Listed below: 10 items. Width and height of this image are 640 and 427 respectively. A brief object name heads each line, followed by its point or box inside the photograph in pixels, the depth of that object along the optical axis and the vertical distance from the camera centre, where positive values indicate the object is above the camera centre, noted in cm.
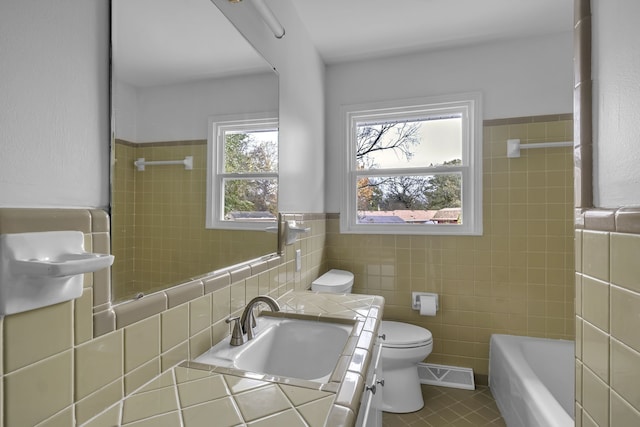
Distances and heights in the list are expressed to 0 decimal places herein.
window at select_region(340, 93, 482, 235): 243 +37
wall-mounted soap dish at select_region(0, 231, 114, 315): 51 -9
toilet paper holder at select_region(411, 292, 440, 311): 244 -66
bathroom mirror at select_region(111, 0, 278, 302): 77 +23
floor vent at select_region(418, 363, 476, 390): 229 -120
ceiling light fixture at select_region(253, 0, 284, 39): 145 +94
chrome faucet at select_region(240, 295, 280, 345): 114 -36
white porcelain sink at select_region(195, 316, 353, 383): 118 -51
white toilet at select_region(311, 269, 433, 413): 201 -96
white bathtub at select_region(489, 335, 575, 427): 154 -94
